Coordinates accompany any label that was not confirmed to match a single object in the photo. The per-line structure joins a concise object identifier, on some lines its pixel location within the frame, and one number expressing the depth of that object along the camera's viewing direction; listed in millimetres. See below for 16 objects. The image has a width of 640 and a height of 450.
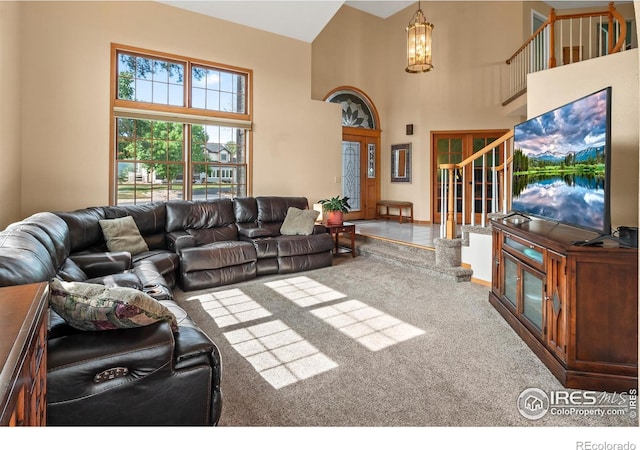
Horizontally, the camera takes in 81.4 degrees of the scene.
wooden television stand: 2057
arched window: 8171
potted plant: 5637
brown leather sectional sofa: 1408
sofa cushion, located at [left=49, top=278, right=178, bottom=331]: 1480
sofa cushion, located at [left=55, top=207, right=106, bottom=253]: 3662
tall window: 5137
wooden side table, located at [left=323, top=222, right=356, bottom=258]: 5627
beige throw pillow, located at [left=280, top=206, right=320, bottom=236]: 5333
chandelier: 4734
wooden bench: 8094
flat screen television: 2166
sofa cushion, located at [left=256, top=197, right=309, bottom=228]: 5539
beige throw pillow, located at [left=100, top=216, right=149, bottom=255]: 4047
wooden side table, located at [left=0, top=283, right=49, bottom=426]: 763
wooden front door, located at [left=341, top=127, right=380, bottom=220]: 8305
